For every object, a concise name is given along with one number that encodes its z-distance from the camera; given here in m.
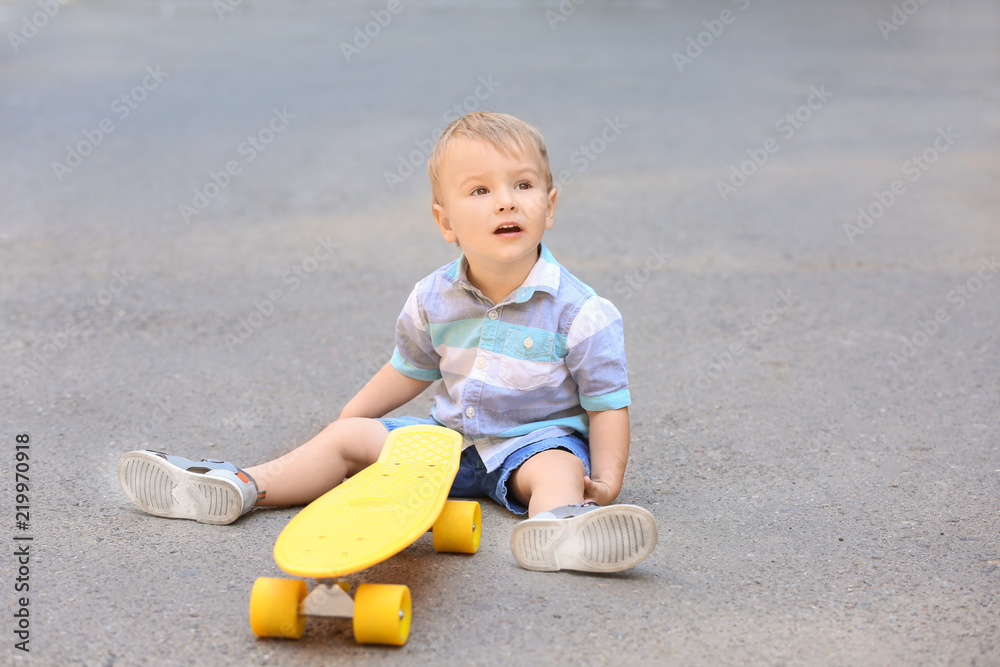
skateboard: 3.87
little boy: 4.13
